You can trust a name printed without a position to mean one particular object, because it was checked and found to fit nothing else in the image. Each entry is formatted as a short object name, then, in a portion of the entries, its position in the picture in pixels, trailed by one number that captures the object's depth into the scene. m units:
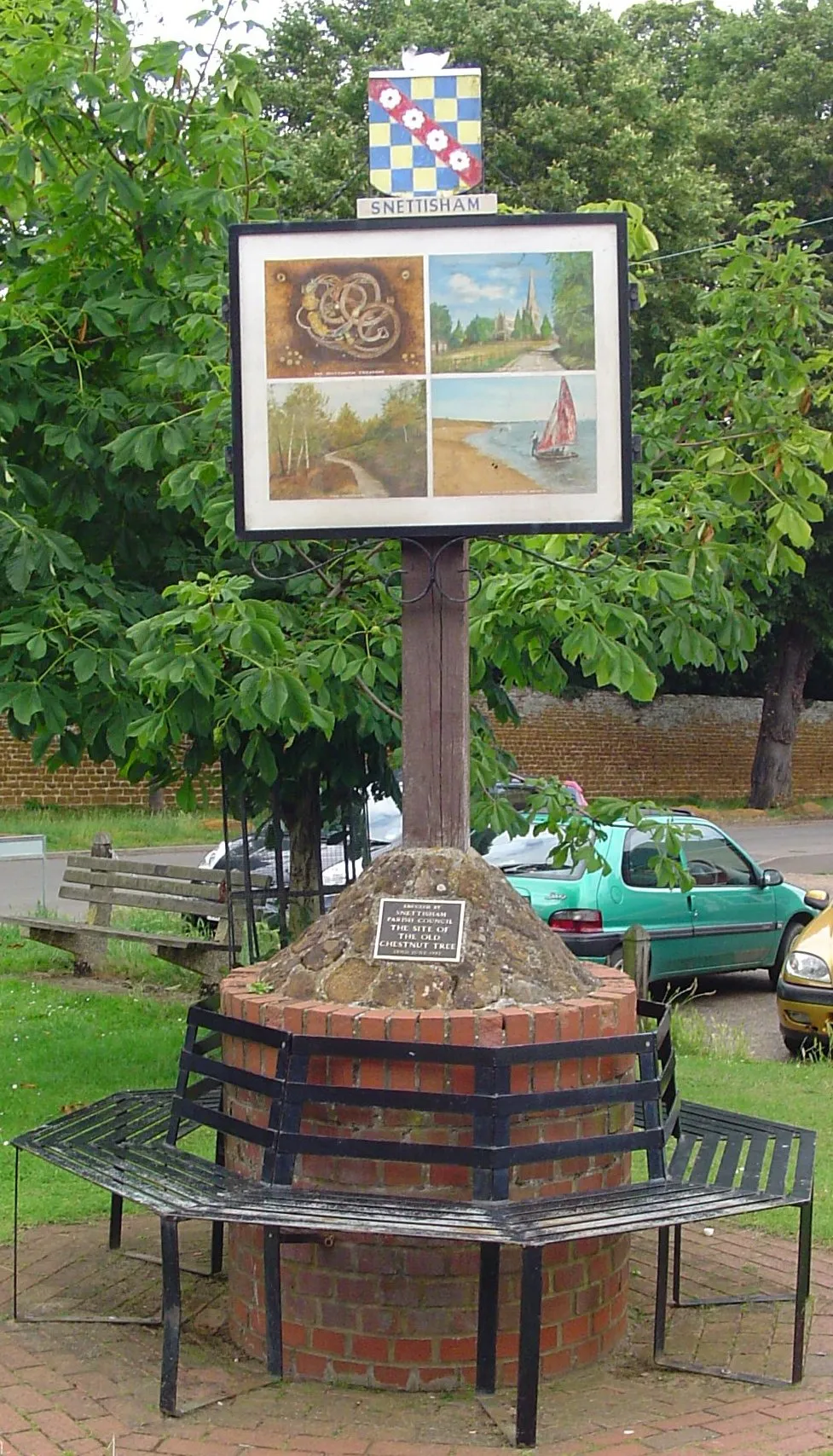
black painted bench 4.40
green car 11.53
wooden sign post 5.38
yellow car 10.05
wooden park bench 10.90
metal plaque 5.04
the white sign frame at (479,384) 5.27
